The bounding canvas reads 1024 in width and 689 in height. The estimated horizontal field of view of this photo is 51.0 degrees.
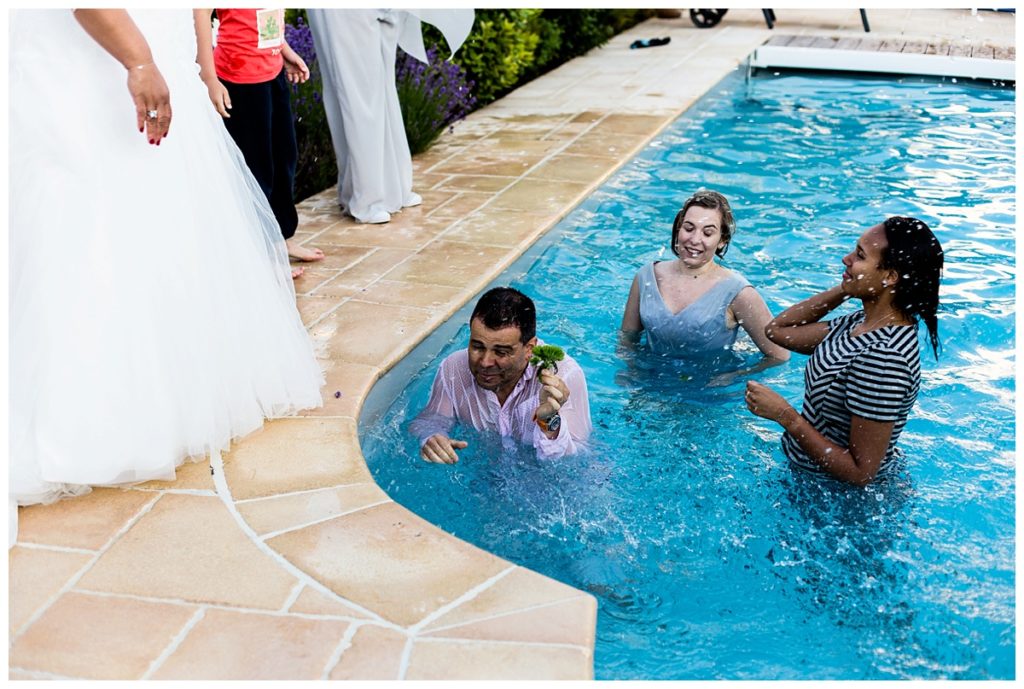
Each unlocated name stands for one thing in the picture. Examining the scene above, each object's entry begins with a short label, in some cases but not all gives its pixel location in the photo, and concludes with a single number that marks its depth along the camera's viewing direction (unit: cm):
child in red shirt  517
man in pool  355
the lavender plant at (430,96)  792
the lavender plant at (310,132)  734
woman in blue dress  454
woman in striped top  320
